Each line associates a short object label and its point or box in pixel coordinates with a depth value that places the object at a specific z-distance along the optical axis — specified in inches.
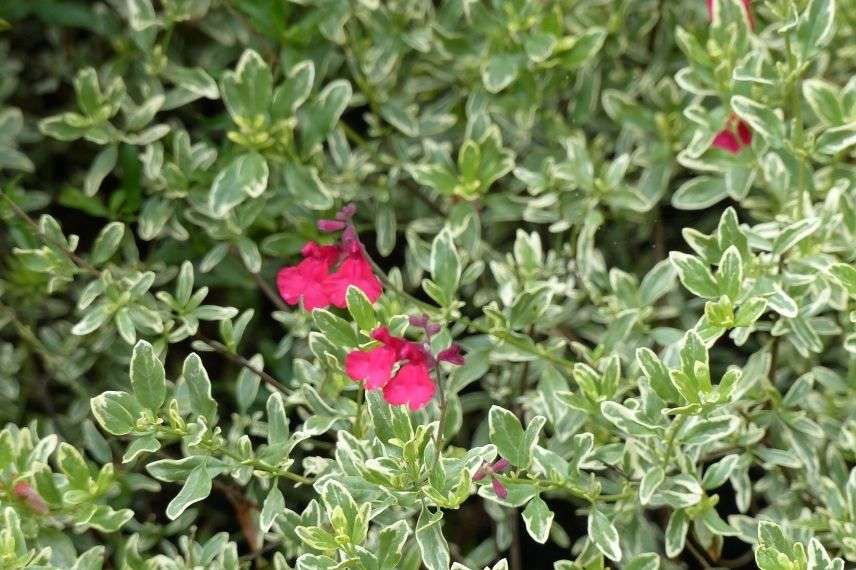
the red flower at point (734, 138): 59.1
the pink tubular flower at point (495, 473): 53.6
